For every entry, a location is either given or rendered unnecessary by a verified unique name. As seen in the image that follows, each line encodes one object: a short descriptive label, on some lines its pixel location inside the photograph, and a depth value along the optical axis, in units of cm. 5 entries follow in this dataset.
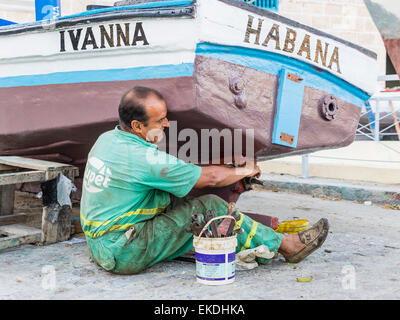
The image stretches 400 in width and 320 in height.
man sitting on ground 273
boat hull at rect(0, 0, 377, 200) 303
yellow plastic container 372
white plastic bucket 262
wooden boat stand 342
